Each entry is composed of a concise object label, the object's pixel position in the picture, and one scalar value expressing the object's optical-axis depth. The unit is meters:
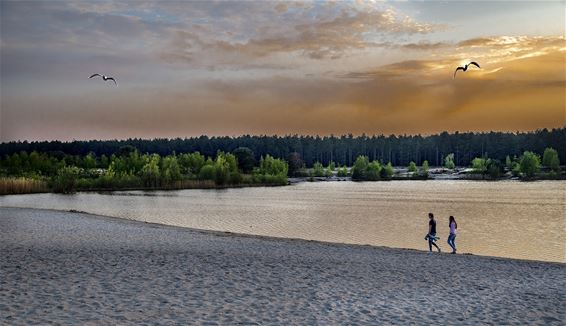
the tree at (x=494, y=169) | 155.00
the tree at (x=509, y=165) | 169.62
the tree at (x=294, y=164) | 181.69
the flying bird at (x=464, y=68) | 31.51
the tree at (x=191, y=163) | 120.56
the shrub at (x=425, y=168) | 177.19
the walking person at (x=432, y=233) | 24.59
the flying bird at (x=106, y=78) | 35.73
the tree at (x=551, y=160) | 158.75
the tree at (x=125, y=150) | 161.35
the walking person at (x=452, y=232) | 24.70
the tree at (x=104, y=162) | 159.02
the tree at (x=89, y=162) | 142.90
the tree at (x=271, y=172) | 124.06
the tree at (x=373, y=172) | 169.25
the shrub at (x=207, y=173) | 110.24
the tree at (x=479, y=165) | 166.98
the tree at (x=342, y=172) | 181.15
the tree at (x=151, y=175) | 103.38
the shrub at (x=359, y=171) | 168.62
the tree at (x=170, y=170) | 103.87
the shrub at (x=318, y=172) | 180.62
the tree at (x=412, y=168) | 188.98
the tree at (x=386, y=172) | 170.50
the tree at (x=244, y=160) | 145.75
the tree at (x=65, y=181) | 86.69
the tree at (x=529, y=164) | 143.50
